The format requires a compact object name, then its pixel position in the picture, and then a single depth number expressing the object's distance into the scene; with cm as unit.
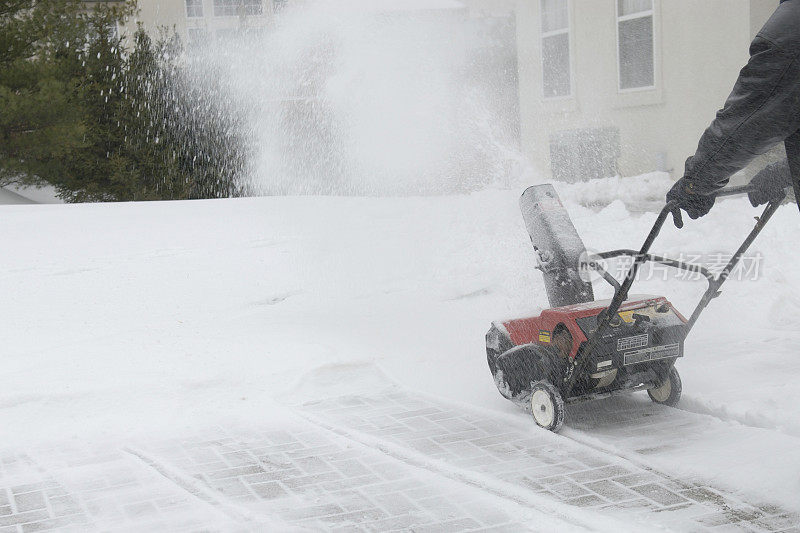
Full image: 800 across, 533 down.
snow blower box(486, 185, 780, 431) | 891
